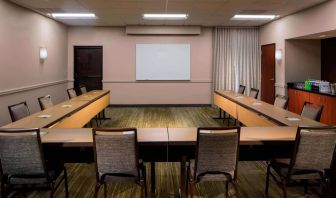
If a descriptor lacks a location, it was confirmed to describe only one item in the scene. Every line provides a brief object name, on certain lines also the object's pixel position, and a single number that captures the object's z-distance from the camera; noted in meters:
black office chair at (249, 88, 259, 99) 6.66
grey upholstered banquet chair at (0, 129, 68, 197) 2.69
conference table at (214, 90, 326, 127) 3.98
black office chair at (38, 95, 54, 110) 5.09
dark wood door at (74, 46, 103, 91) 10.19
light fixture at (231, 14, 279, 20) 7.96
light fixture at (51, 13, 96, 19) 7.75
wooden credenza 5.98
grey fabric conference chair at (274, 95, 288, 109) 5.12
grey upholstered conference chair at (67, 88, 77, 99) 6.65
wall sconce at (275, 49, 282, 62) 8.34
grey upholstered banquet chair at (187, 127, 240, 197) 2.72
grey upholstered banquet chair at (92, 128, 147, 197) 2.69
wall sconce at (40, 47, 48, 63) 7.58
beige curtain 10.20
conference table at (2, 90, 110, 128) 3.85
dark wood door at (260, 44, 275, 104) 9.08
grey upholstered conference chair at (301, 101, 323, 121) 4.02
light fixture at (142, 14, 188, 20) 7.90
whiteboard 10.30
